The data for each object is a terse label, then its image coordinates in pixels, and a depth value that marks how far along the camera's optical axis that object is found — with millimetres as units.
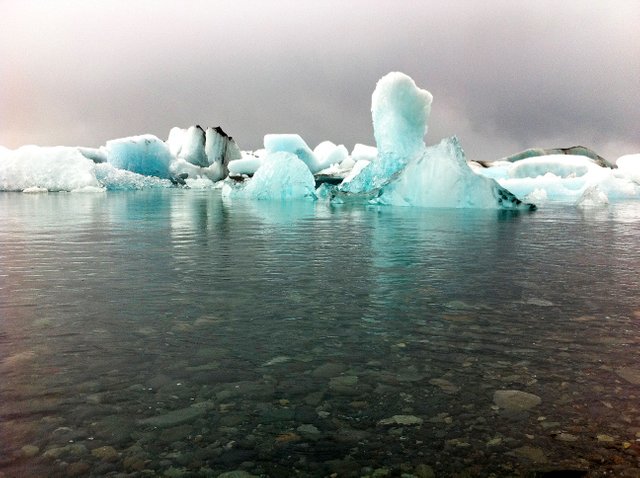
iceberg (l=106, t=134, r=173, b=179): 58344
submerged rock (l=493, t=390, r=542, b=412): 2770
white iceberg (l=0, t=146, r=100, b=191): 43219
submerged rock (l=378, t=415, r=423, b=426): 2582
